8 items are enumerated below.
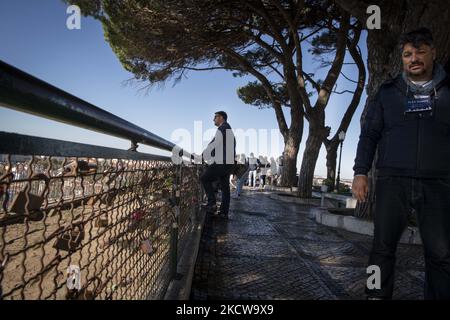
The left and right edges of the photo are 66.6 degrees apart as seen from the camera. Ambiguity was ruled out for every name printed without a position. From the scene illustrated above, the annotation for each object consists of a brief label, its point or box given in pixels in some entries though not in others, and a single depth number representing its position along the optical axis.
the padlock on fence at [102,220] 1.49
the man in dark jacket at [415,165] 2.24
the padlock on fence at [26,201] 0.89
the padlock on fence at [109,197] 1.51
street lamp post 16.81
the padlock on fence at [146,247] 2.20
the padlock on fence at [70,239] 1.17
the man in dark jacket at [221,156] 6.44
